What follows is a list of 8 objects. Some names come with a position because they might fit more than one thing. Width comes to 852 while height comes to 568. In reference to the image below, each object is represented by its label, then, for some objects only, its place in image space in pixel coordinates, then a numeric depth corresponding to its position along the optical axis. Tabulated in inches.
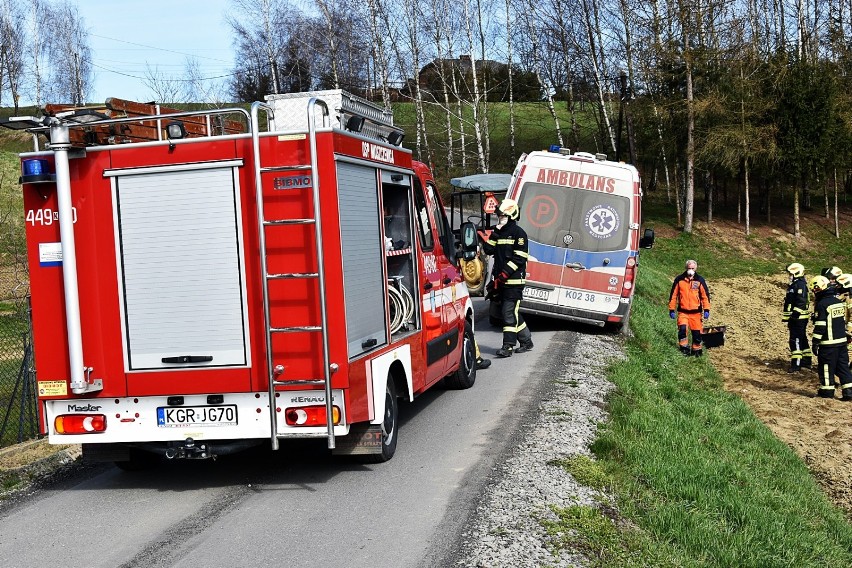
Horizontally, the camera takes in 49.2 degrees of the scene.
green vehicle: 598.9
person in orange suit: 603.2
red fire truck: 256.4
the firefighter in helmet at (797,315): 622.2
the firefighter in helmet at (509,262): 486.9
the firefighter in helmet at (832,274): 571.5
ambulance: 571.8
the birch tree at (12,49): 2162.9
